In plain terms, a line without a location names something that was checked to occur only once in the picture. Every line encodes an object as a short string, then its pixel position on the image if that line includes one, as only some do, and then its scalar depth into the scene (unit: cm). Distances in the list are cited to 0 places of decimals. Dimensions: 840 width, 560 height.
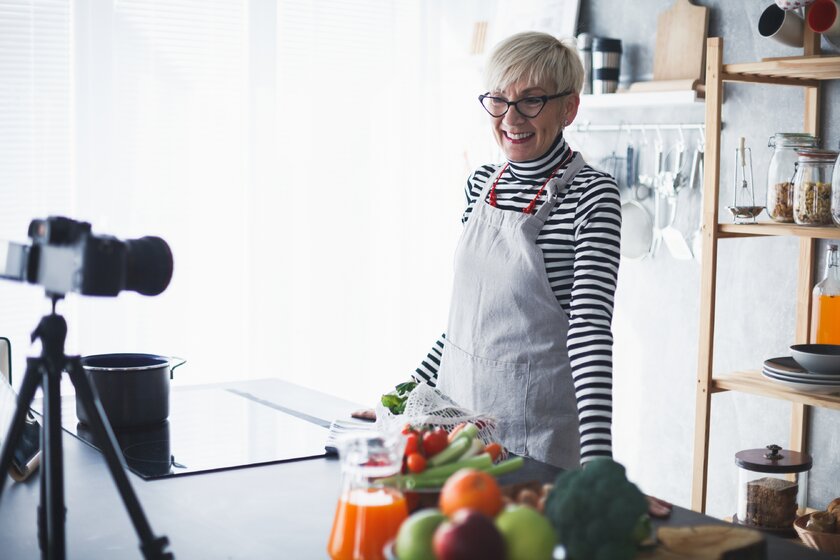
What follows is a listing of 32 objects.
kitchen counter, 133
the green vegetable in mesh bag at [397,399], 177
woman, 206
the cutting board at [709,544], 113
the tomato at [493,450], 144
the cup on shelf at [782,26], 285
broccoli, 102
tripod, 108
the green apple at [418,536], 93
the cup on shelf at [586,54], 362
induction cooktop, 178
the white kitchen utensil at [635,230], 356
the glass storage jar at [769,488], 269
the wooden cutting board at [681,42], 330
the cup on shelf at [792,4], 274
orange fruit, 101
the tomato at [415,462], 130
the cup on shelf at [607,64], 354
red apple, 88
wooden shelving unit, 269
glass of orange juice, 113
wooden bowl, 254
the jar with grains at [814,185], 254
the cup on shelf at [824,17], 276
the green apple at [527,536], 94
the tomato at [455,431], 144
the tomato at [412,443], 132
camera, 110
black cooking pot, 193
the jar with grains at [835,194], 248
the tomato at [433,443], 134
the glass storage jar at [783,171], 262
